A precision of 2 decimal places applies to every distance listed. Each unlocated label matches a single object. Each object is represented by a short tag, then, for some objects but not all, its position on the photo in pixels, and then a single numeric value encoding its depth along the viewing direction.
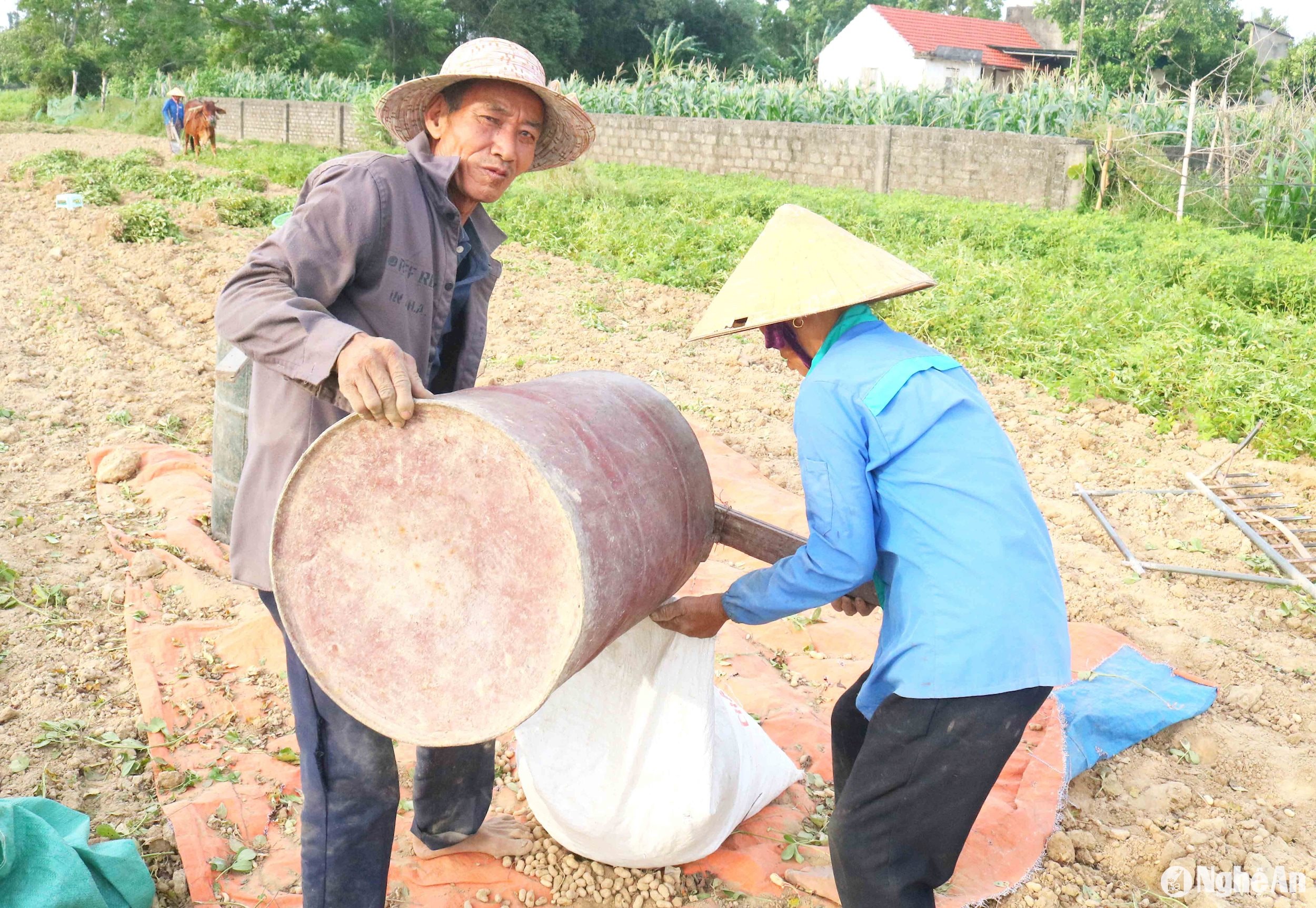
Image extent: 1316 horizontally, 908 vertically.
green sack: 2.05
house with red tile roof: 33.69
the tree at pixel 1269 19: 39.78
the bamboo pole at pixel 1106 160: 12.00
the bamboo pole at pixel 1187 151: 11.09
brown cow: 17.94
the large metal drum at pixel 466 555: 1.61
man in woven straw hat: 1.71
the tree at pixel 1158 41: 27.44
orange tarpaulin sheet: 2.50
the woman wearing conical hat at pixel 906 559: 1.86
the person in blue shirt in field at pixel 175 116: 18.78
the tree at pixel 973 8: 55.53
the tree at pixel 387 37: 34.97
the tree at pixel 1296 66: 24.95
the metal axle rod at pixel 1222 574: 4.14
